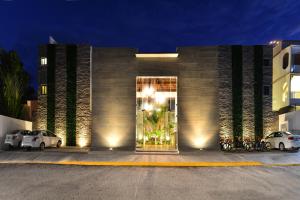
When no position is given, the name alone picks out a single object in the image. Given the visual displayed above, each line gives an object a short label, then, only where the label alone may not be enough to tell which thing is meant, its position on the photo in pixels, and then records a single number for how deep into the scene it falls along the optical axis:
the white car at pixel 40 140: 13.07
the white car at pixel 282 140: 12.96
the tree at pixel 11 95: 15.39
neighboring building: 18.40
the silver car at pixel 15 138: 13.31
